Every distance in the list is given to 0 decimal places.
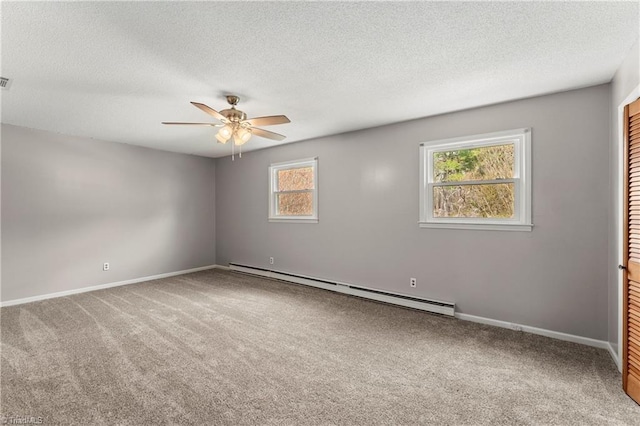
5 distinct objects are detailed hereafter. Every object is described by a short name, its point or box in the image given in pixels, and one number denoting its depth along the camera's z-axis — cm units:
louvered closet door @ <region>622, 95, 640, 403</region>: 198
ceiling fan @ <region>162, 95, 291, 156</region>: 289
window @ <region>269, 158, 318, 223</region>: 497
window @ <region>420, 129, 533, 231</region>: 314
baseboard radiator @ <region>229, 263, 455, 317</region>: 357
